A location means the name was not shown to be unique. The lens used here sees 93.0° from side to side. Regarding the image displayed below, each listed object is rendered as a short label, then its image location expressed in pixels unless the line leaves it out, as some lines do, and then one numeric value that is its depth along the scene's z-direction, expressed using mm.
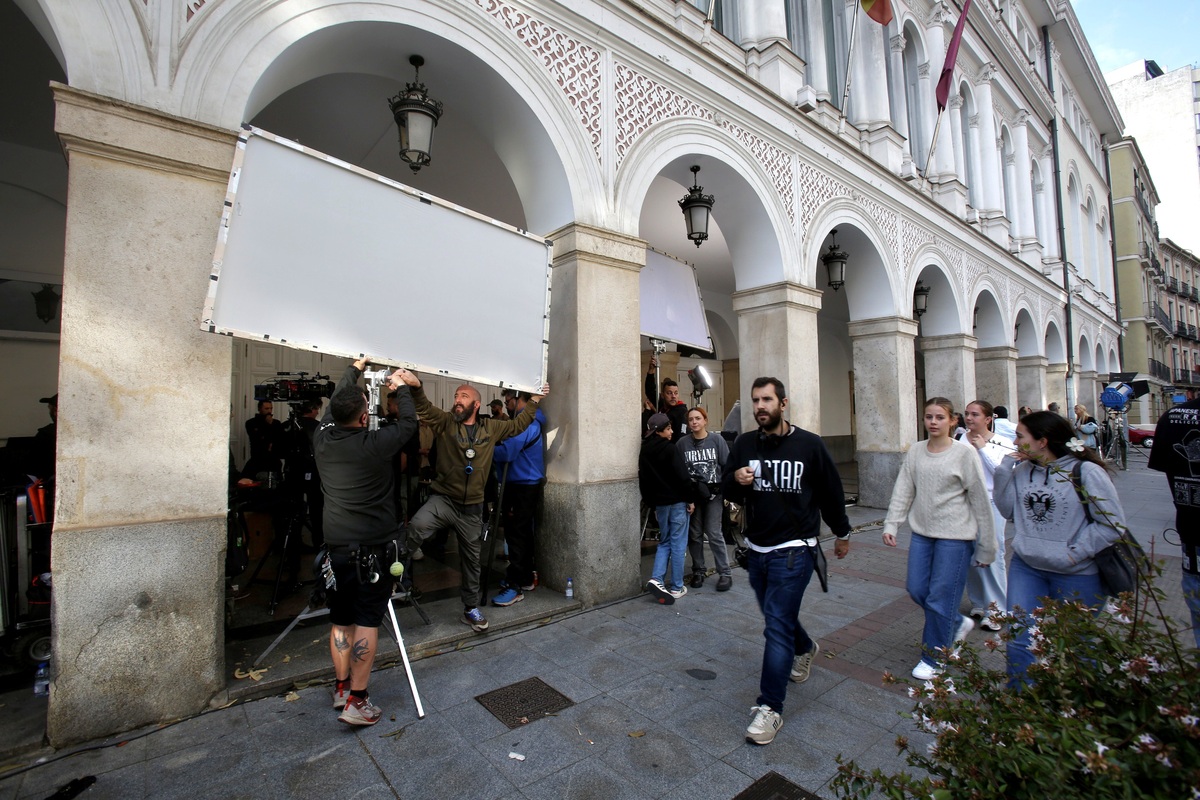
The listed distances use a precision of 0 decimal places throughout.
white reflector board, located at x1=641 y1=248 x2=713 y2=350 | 7132
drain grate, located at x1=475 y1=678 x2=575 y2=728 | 3125
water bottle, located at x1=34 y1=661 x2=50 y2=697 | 3070
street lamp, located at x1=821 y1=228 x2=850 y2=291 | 8586
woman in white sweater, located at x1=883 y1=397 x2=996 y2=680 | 3490
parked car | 22828
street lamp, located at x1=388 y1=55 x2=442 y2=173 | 4445
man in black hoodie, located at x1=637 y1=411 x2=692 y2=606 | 5047
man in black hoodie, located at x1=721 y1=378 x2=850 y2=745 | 2945
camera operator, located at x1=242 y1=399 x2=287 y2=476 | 5586
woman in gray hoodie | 2756
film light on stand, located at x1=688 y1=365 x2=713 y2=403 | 7094
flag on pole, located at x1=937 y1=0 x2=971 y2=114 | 10023
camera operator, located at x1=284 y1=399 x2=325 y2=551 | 4960
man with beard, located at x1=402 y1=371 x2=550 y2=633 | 4266
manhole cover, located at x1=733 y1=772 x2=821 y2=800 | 2477
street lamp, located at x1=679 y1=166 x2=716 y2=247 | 6426
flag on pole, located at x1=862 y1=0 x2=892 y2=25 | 8562
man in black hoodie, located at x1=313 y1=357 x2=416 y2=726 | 3016
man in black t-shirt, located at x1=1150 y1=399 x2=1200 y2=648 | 2918
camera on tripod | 5660
